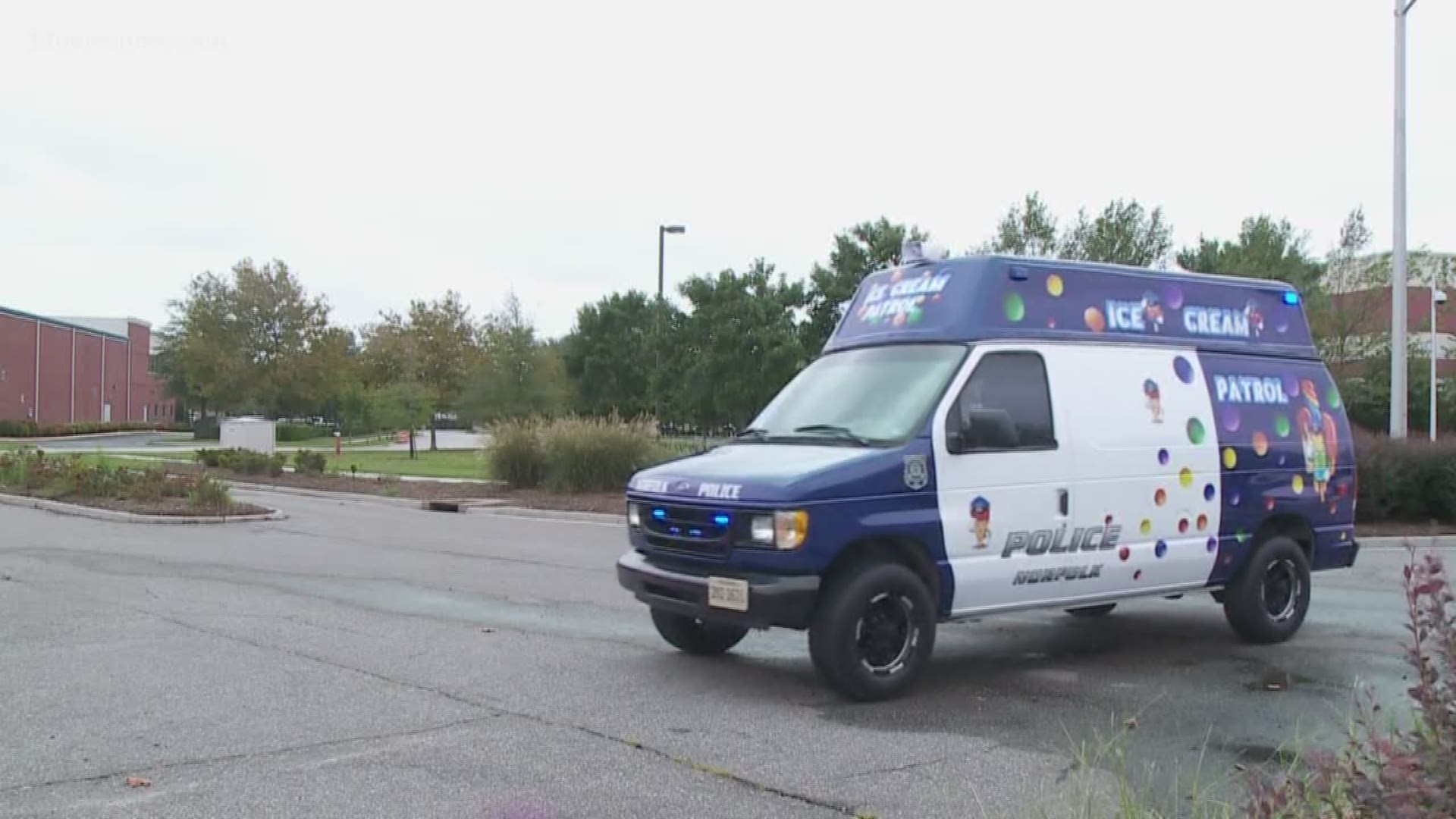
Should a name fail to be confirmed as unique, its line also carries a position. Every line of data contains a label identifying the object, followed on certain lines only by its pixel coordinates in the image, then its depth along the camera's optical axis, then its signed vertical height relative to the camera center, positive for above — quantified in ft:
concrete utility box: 112.06 -1.63
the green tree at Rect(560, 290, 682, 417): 209.67 +12.30
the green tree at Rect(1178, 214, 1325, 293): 104.94 +15.91
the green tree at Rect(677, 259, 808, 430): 124.16 +8.36
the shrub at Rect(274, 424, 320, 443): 220.64 -3.04
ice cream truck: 20.49 -1.11
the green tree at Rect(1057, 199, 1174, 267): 105.19 +17.42
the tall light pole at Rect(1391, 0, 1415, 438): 65.16 +9.39
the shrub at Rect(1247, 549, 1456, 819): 8.92 -2.85
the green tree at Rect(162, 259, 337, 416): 217.15 +14.95
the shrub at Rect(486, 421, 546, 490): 76.84 -2.59
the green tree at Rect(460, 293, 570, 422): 132.05 +4.22
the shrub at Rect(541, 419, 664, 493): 71.87 -2.33
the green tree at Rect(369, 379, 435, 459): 138.62 +1.47
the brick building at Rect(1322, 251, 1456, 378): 109.09 +11.03
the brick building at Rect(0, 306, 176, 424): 241.96 +11.25
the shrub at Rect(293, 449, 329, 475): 90.33 -3.59
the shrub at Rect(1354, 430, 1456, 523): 58.70 -3.02
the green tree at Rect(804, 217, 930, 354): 123.03 +16.92
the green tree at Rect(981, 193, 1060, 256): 104.01 +17.39
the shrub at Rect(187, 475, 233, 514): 58.49 -4.19
